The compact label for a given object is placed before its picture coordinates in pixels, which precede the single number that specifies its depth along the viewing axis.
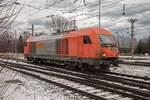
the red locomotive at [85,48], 19.92
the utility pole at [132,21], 59.49
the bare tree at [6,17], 4.06
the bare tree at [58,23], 68.56
